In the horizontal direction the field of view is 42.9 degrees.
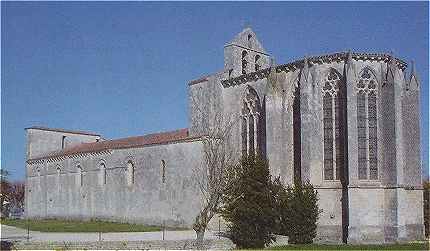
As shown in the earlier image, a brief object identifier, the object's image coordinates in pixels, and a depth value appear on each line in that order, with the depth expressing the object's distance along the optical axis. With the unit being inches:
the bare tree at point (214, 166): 1056.2
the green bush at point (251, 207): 1027.3
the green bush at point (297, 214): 1151.0
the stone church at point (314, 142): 1190.3
